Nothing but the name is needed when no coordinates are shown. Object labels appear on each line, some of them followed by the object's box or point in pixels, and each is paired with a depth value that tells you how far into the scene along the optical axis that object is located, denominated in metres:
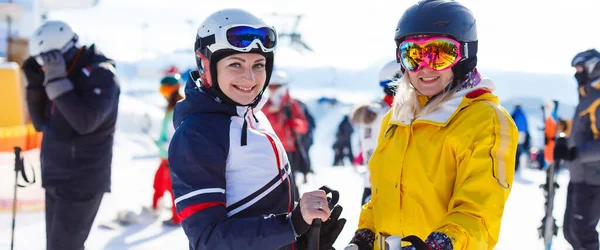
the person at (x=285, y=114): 8.10
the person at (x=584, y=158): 4.50
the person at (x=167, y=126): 6.80
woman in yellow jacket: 1.81
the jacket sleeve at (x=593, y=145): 4.40
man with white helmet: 3.43
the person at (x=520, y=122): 12.40
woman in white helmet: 1.88
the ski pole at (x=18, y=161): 3.89
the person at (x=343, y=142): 16.70
